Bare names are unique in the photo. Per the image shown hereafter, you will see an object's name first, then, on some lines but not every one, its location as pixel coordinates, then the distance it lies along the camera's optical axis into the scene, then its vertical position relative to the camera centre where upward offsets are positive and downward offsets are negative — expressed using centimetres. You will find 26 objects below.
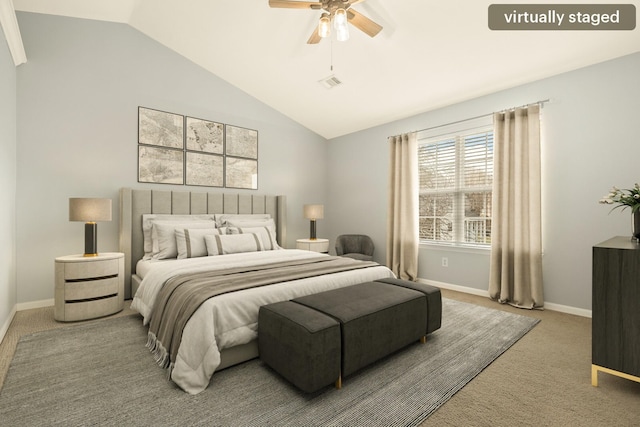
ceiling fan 229 +160
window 386 +38
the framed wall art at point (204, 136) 411 +109
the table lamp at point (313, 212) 485 +2
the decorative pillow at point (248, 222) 403 -13
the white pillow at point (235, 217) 407 -6
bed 183 -51
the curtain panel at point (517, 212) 329 +3
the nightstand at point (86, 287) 278 -72
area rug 151 -104
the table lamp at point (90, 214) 292 -2
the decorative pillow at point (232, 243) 343 -37
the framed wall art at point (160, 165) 377 +62
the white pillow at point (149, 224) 358 -15
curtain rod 328 +124
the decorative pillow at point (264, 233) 386 -27
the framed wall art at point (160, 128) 376 +109
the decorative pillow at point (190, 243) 334 -35
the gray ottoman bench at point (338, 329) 163 -72
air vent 385 +174
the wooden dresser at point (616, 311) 169 -56
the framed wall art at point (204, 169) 412 +62
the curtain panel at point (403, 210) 441 +5
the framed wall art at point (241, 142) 446 +109
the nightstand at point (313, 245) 467 -50
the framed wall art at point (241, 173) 446 +61
